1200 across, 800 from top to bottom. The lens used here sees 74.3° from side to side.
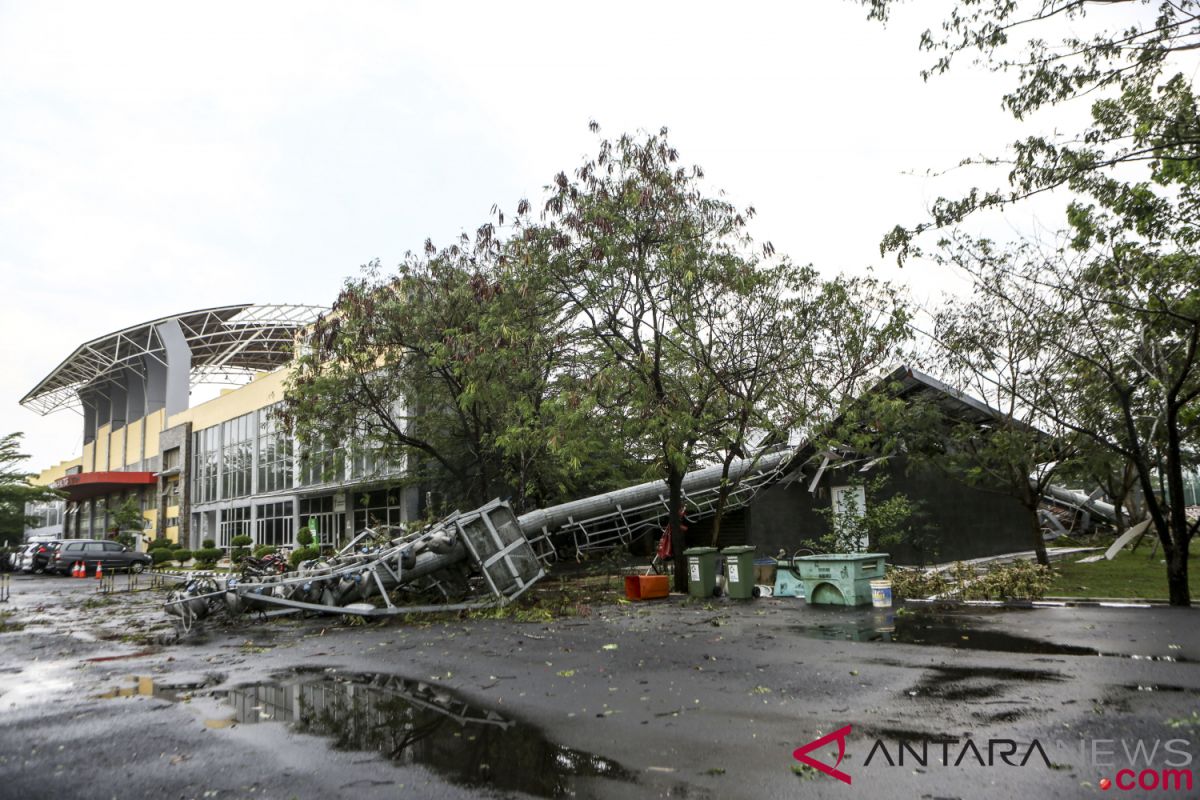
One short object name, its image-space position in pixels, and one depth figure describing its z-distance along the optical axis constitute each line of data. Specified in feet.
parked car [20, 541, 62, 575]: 115.55
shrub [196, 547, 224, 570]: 124.77
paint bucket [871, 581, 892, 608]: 45.80
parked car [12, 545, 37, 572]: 120.50
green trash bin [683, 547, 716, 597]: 53.47
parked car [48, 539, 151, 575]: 113.09
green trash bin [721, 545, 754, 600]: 52.75
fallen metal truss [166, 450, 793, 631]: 46.52
